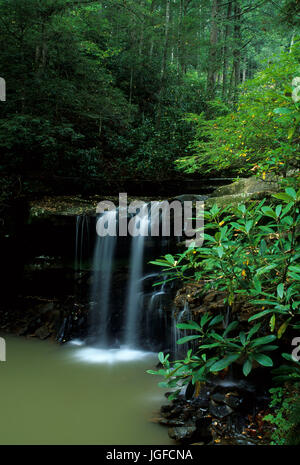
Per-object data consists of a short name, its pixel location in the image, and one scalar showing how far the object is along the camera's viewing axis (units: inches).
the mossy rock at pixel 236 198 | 194.1
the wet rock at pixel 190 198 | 267.6
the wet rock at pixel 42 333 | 224.5
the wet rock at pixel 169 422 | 120.3
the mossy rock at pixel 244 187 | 226.7
